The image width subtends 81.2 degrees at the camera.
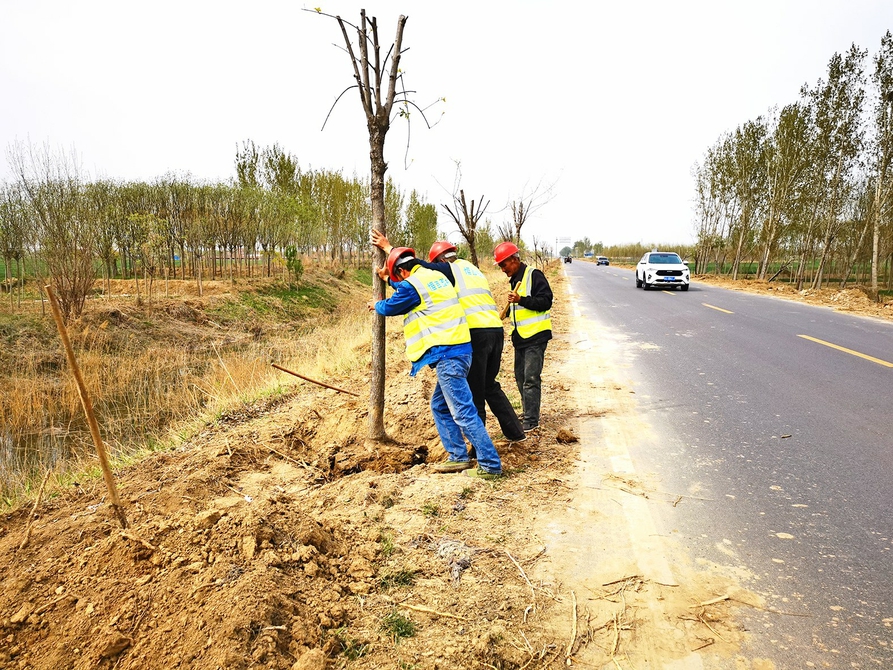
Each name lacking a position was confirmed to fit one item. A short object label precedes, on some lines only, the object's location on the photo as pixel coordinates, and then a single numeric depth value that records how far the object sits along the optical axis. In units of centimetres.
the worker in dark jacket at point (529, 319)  519
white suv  2189
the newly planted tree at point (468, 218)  1309
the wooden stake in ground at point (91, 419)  283
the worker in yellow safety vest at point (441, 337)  421
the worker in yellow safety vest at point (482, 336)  471
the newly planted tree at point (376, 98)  448
